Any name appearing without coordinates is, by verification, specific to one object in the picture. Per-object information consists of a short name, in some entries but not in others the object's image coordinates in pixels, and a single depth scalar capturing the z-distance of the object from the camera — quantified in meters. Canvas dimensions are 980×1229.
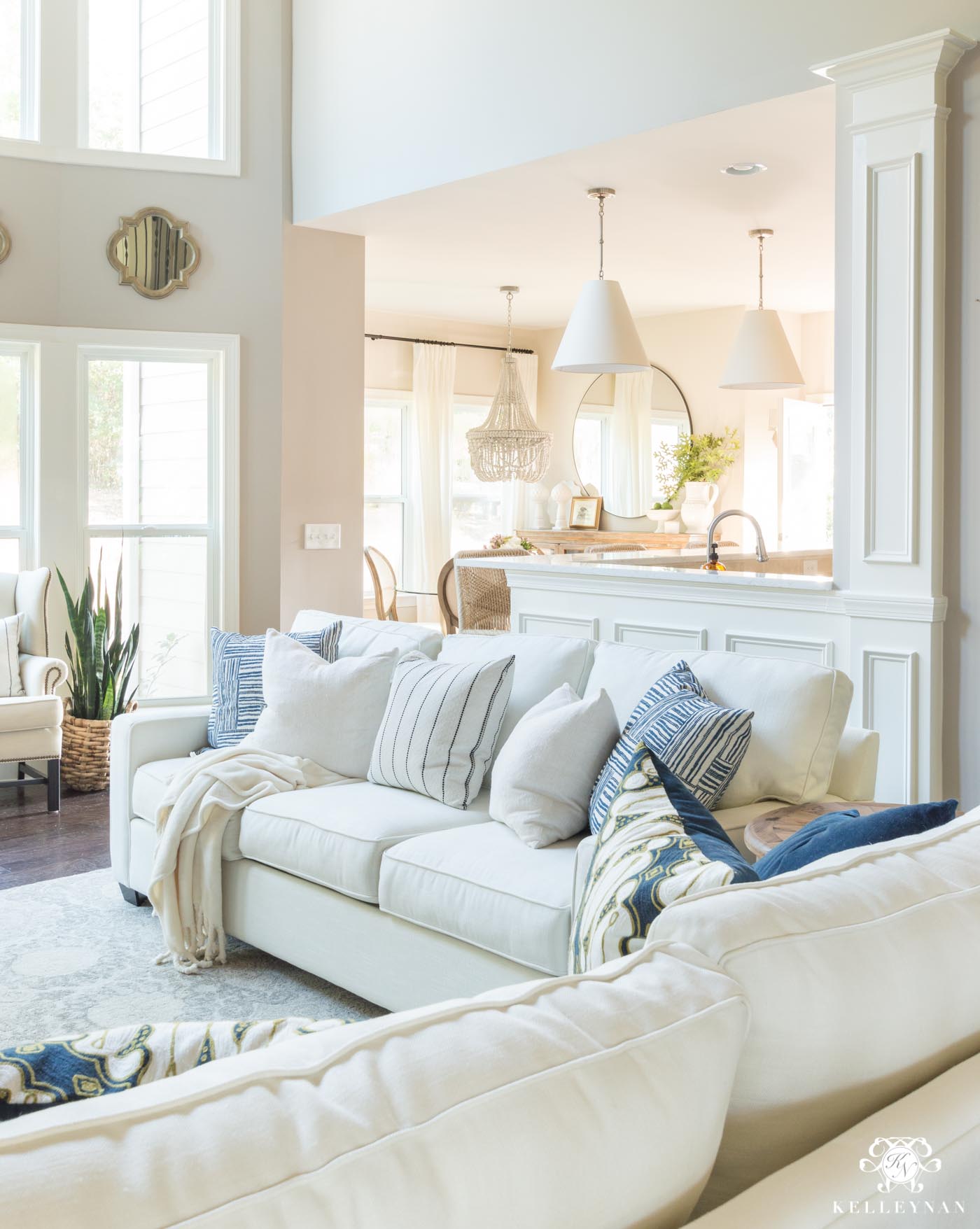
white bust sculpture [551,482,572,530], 8.95
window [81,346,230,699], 5.47
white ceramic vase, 8.02
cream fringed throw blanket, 2.90
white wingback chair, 4.50
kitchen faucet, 4.56
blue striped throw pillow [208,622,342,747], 3.42
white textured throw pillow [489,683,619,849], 2.49
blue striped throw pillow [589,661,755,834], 2.34
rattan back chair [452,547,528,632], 5.69
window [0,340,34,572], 5.30
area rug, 2.65
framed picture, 8.80
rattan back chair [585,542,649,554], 6.56
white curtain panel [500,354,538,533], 9.27
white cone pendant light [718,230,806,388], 5.45
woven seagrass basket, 5.00
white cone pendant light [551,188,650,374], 4.75
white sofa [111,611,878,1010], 2.28
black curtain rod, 8.46
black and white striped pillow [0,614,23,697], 4.77
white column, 3.42
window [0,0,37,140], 5.19
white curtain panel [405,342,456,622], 8.68
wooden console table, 8.14
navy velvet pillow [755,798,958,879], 1.46
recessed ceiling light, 4.48
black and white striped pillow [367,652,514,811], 2.88
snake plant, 5.01
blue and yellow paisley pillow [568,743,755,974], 1.25
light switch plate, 5.75
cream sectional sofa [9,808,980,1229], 0.59
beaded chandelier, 7.74
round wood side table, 2.19
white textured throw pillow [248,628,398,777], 3.18
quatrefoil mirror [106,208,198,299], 5.35
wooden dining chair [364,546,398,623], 7.90
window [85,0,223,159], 5.41
